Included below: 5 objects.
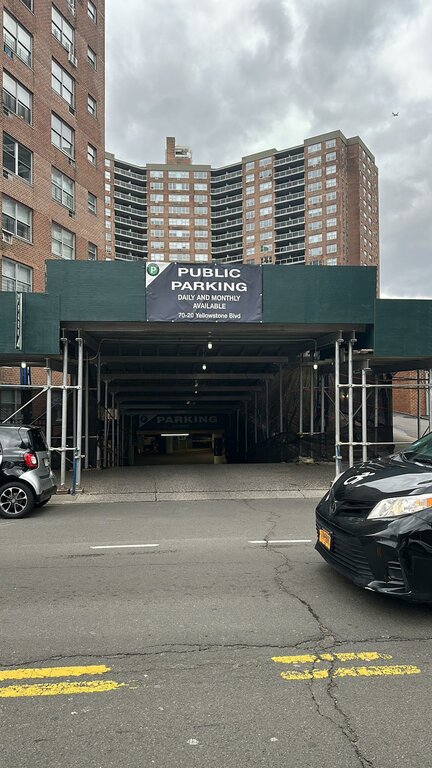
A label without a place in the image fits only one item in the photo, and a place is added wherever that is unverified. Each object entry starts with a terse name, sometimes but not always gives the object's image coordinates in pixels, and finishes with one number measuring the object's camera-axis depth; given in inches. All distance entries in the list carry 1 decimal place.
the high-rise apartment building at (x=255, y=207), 3612.2
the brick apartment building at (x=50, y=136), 885.2
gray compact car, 372.2
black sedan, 162.9
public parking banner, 496.7
